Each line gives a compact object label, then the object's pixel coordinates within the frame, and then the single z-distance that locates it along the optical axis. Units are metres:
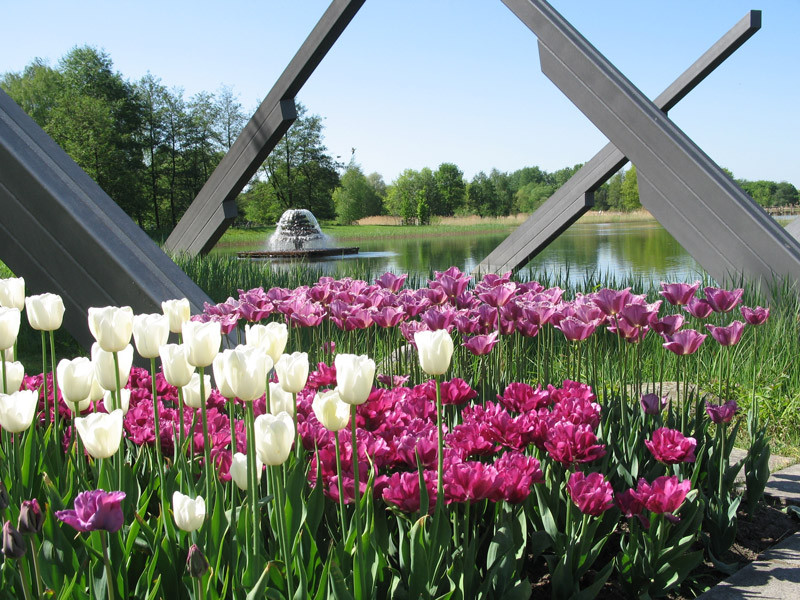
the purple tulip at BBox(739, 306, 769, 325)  2.54
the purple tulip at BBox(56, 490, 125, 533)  1.09
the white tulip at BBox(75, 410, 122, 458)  1.29
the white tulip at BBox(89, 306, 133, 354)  1.48
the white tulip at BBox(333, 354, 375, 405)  1.22
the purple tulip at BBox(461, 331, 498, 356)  2.19
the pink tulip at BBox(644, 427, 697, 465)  1.81
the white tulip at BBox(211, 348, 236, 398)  1.24
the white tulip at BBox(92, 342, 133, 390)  1.61
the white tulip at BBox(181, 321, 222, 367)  1.34
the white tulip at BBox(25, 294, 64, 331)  1.76
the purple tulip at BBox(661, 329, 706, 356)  2.21
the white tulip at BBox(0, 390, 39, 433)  1.41
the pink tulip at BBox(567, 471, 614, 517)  1.52
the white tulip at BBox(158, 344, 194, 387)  1.40
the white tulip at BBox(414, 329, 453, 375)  1.35
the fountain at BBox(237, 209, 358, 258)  23.78
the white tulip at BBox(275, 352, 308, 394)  1.41
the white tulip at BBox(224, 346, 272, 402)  1.23
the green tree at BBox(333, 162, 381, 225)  63.66
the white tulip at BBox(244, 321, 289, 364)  1.51
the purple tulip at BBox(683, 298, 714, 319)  2.53
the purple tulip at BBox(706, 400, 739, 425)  2.08
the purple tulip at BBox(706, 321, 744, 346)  2.28
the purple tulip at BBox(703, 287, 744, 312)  2.49
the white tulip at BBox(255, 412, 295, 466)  1.19
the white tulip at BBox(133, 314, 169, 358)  1.57
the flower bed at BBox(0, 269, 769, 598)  1.30
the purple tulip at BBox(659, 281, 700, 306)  2.59
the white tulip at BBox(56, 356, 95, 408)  1.49
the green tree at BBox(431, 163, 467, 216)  71.81
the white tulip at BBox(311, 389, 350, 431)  1.33
